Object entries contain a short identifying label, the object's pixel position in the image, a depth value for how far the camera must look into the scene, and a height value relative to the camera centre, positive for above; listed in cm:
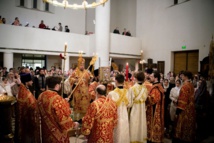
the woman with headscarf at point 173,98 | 534 -86
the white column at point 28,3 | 1466 +486
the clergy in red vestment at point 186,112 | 414 -99
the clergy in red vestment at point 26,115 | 358 -95
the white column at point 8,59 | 1099 +37
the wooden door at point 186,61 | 1224 +48
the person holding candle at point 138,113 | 388 -94
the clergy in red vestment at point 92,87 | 505 -58
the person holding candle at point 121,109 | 343 -79
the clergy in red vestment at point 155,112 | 405 -98
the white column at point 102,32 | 1289 +239
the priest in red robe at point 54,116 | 258 -69
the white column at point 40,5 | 1524 +492
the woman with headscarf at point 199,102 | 467 -89
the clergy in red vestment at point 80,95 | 574 -88
